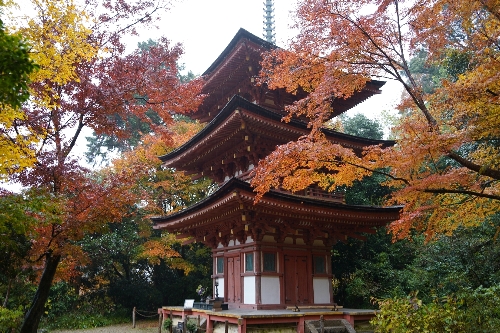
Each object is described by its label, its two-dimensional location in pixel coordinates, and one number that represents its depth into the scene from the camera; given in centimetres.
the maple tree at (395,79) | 652
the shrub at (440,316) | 635
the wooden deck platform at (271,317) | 962
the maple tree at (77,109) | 672
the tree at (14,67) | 282
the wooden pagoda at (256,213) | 1112
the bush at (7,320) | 844
